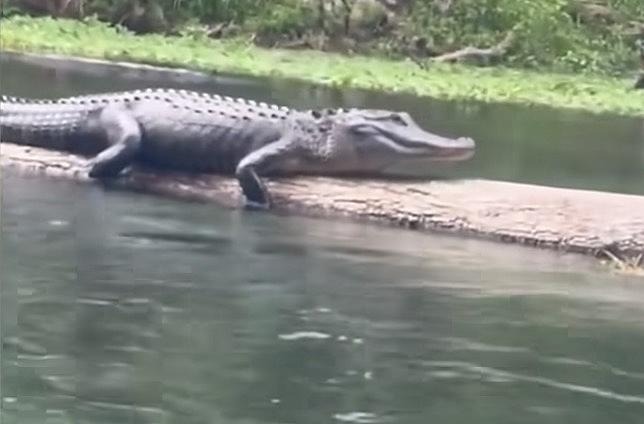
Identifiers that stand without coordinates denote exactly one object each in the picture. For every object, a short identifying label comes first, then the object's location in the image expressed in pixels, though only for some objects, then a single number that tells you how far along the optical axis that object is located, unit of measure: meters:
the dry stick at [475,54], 33.85
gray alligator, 16.03
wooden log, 14.59
